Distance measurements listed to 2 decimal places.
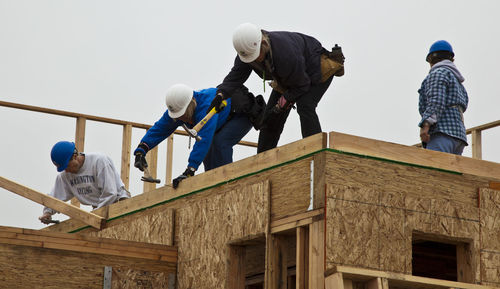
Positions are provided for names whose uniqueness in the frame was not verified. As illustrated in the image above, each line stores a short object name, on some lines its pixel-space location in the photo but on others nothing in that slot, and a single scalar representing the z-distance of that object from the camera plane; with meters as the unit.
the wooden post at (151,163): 28.72
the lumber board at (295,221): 15.27
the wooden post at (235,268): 17.05
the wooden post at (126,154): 29.02
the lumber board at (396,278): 14.62
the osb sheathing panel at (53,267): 17.22
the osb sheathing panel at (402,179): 15.45
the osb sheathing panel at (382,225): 15.06
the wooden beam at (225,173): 15.92
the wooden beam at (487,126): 28.20
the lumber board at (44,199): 19.41
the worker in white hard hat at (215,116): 19.62
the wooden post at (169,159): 29.45
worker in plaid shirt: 17.50
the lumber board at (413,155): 15.60
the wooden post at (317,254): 14.82
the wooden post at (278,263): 15.98
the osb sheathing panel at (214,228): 16.75
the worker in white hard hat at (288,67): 18.02
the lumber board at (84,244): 17.34
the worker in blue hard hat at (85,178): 22.22
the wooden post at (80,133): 28.14
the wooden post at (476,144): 28.84
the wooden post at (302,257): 15.32
